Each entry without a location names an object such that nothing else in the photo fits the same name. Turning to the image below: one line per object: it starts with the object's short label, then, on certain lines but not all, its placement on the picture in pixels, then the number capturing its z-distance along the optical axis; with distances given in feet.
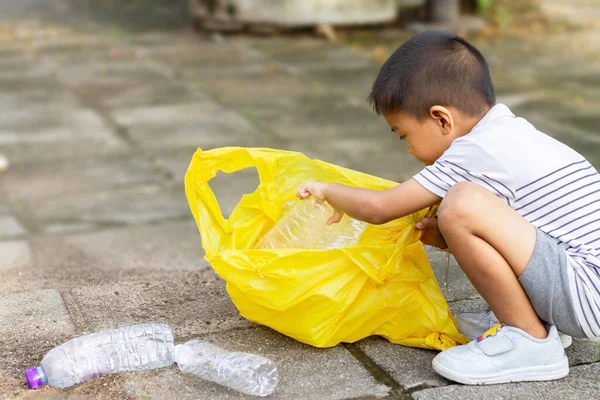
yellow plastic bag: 8.17
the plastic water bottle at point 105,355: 7.69
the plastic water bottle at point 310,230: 9.04
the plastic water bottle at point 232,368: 7.63
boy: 7.62
